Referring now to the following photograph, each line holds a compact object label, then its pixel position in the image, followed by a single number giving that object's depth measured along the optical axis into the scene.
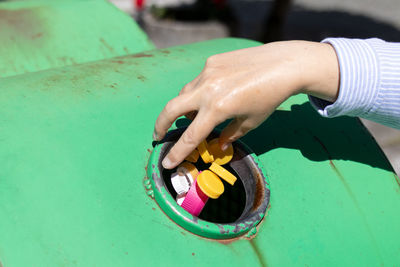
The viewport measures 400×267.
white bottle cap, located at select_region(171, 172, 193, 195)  0.85
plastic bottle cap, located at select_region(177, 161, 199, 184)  0.87
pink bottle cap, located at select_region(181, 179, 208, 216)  0.83
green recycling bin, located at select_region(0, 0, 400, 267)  0.72
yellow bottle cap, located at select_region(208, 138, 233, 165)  0.87
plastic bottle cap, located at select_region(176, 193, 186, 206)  0.86
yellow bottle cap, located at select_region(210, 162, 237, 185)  0.82
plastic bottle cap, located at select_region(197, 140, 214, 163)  0.84
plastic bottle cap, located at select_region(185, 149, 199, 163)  0.86
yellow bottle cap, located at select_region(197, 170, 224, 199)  0.79
